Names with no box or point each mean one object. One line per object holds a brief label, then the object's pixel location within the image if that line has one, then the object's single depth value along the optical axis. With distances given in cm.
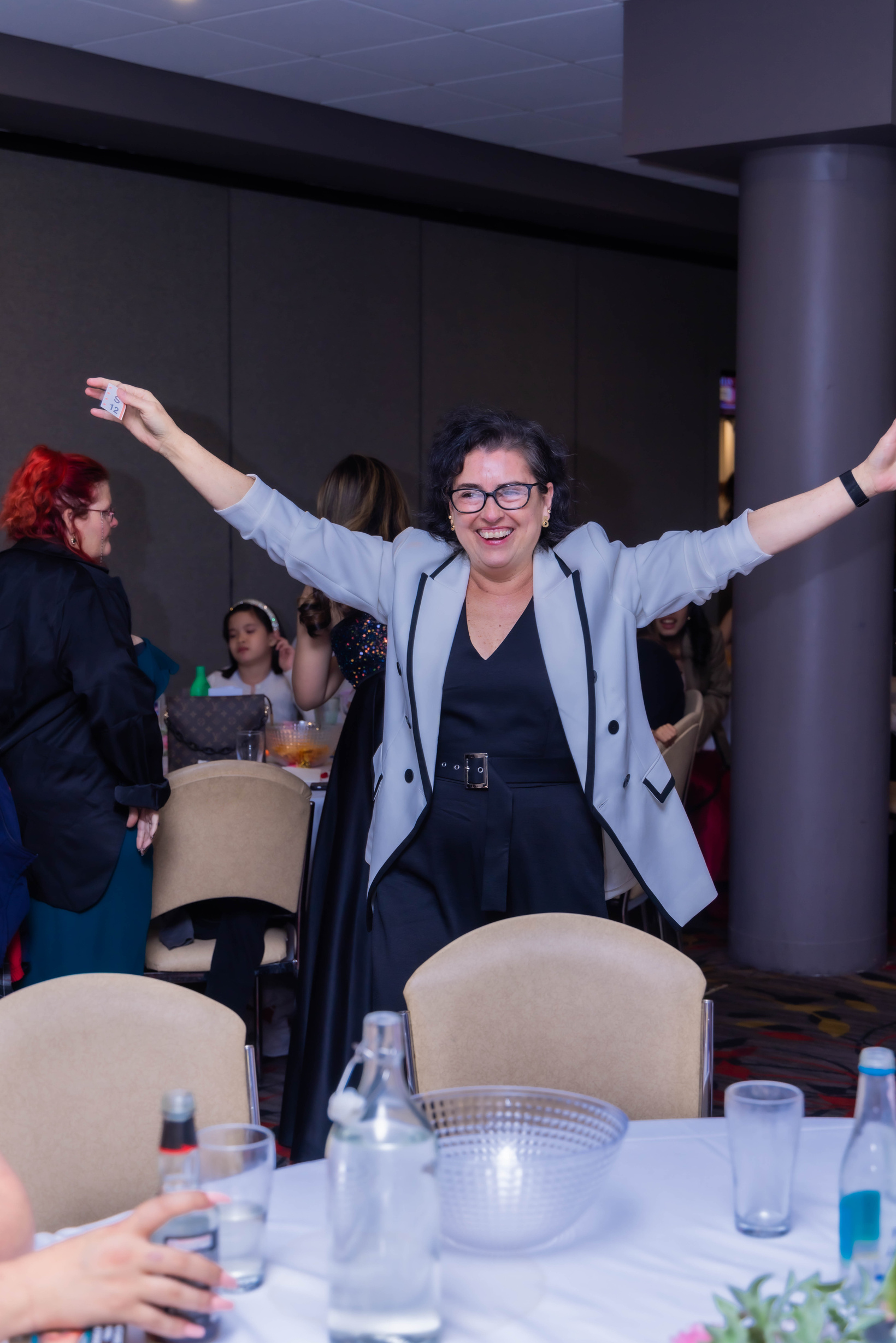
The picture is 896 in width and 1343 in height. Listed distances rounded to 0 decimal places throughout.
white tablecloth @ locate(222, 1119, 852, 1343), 126
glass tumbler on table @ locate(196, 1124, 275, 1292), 130
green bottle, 543
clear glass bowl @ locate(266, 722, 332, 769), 444
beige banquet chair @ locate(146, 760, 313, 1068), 357
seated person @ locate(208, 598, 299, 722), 564
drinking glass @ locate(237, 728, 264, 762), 433
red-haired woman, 319
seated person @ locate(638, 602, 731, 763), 609
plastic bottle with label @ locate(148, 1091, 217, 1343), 123
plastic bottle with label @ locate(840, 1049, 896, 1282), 133
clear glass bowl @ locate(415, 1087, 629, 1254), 134
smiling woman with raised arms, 251
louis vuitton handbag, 451
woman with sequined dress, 312
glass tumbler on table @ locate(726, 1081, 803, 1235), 141
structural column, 478
